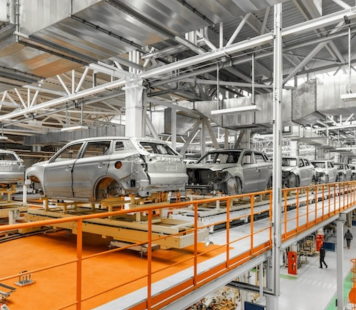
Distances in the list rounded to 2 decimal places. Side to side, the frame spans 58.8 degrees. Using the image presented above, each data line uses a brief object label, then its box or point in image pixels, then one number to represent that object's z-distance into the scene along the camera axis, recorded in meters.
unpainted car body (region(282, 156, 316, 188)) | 13.23
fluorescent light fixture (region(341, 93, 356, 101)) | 6.79
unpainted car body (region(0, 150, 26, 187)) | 10.02
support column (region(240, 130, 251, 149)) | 14.37
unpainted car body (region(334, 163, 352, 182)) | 21.03
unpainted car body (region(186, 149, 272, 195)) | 8.85
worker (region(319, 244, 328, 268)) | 16.13
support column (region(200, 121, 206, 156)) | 13.98
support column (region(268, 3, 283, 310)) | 6.06
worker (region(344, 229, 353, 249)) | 19.39
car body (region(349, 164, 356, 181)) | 24.78
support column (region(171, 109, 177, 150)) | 12.62
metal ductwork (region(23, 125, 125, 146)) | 16.05
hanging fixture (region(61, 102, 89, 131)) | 11.99
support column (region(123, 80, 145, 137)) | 9.90
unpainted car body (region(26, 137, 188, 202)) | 5.75
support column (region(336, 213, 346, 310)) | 10.41
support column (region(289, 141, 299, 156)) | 19.65
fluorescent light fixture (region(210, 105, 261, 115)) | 7.86
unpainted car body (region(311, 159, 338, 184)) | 17.33
